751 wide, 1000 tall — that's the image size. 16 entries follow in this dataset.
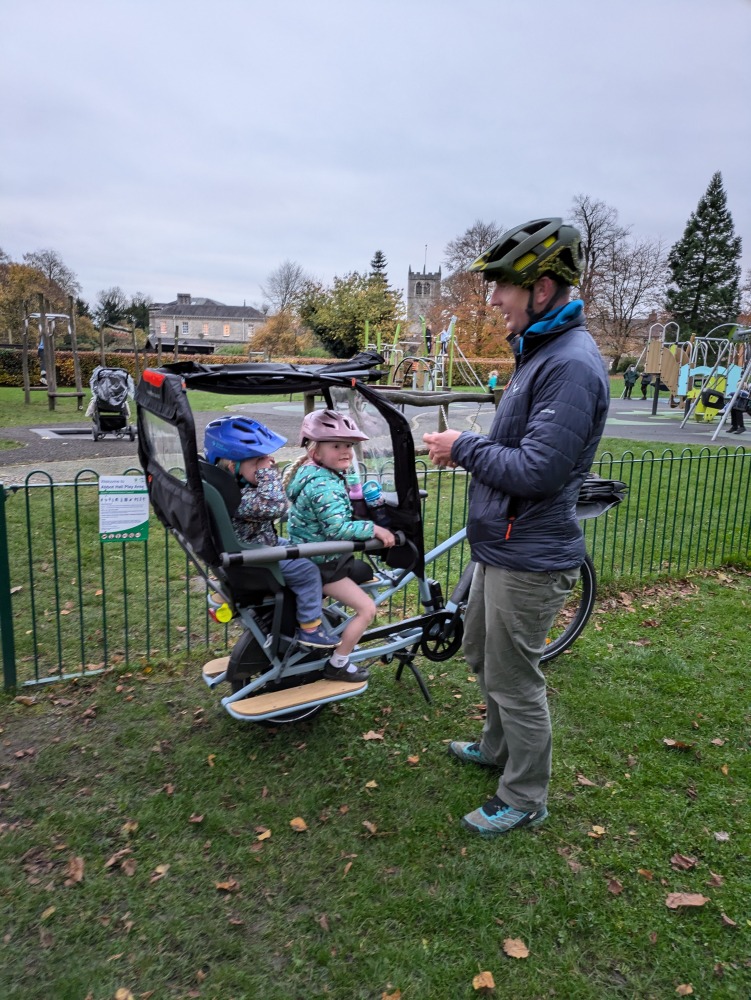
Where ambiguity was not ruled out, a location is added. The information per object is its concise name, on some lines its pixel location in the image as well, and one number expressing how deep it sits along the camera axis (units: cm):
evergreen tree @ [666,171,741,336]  5147
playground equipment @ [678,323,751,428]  1760
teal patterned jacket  311
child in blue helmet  303
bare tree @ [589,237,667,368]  5047
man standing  235
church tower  8888
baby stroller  1259
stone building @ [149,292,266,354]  11244
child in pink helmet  312
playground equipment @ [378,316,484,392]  1908
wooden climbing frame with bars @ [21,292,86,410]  1752
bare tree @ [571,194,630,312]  5069
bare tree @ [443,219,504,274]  4531
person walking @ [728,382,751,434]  1614
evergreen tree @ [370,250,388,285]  8773
